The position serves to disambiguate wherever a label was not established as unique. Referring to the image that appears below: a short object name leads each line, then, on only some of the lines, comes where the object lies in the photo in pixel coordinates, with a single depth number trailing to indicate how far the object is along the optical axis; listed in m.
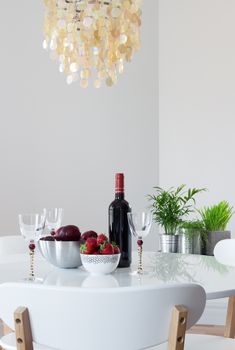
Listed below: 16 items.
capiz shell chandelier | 2.77
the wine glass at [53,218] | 2.24
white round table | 1.77
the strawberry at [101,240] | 1.93
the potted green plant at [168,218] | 3.14
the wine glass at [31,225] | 2.03
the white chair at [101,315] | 1.33
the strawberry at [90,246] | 1.93
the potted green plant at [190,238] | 3.04
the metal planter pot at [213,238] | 3.25
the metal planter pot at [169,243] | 3.11
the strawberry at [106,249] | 1.92
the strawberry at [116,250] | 1.94
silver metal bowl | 2.04
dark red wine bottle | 2.10
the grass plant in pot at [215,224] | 3.27
